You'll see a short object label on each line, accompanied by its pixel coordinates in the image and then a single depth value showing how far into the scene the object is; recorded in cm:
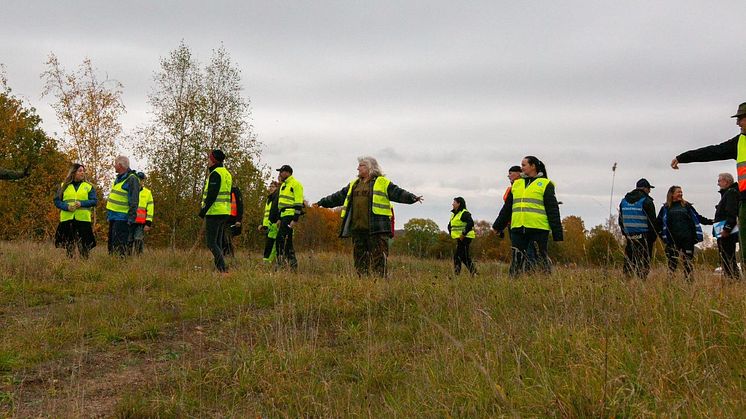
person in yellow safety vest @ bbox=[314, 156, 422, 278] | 927
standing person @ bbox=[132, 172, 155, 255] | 1327
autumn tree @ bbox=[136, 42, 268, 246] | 2867
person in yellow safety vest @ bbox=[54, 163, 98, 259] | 1089
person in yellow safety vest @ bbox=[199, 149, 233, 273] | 983
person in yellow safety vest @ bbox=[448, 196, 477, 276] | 1388
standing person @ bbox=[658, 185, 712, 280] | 1056
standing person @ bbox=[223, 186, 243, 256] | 1255
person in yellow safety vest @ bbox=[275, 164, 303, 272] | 1112
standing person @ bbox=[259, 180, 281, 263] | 1198
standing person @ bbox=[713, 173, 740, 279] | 833
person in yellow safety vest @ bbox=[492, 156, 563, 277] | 862
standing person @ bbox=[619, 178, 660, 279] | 1057
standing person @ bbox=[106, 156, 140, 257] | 1101
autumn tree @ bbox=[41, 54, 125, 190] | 2689
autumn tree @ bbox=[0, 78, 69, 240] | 3039
